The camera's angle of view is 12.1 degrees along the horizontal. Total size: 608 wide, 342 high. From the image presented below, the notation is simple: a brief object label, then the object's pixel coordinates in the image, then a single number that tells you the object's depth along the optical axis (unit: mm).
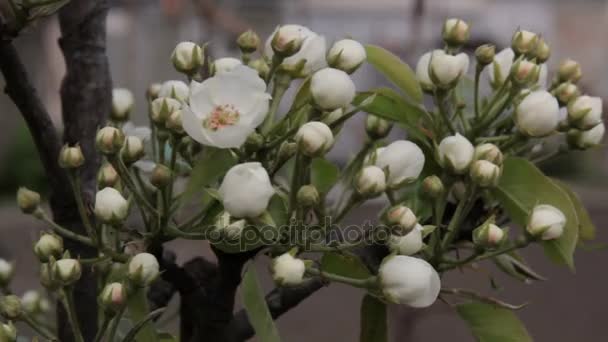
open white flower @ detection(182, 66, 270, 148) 811
